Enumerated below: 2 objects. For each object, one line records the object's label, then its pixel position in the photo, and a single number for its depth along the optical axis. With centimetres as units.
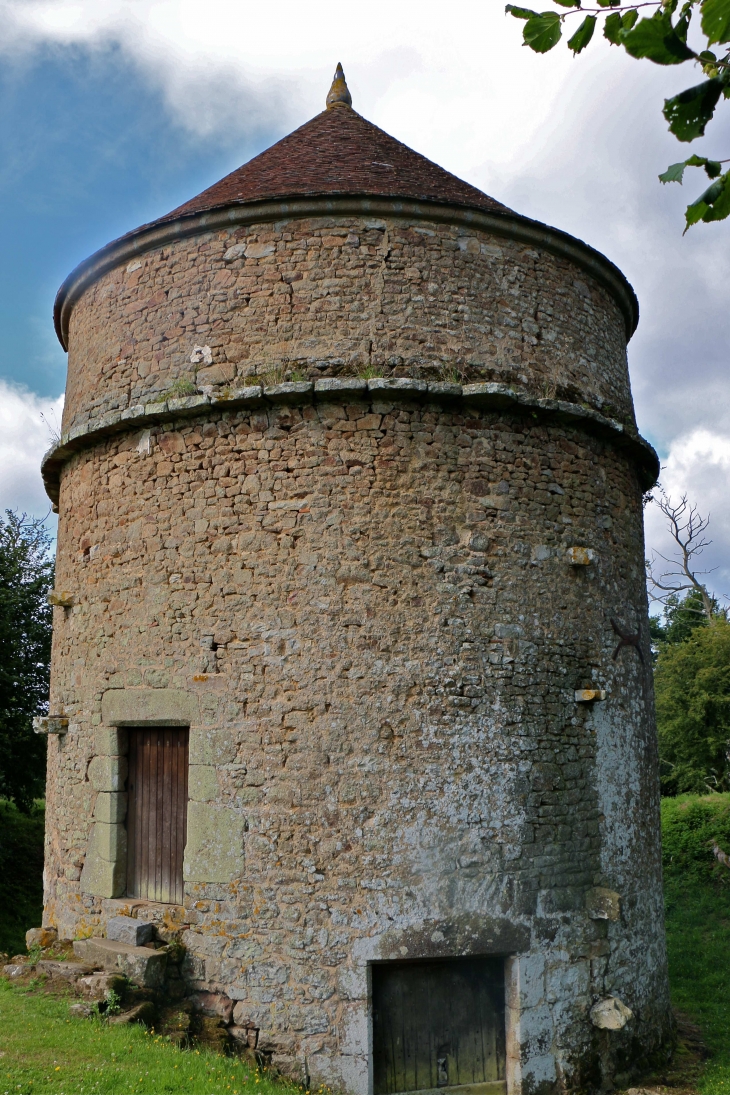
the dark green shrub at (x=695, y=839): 1452
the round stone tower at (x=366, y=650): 651
